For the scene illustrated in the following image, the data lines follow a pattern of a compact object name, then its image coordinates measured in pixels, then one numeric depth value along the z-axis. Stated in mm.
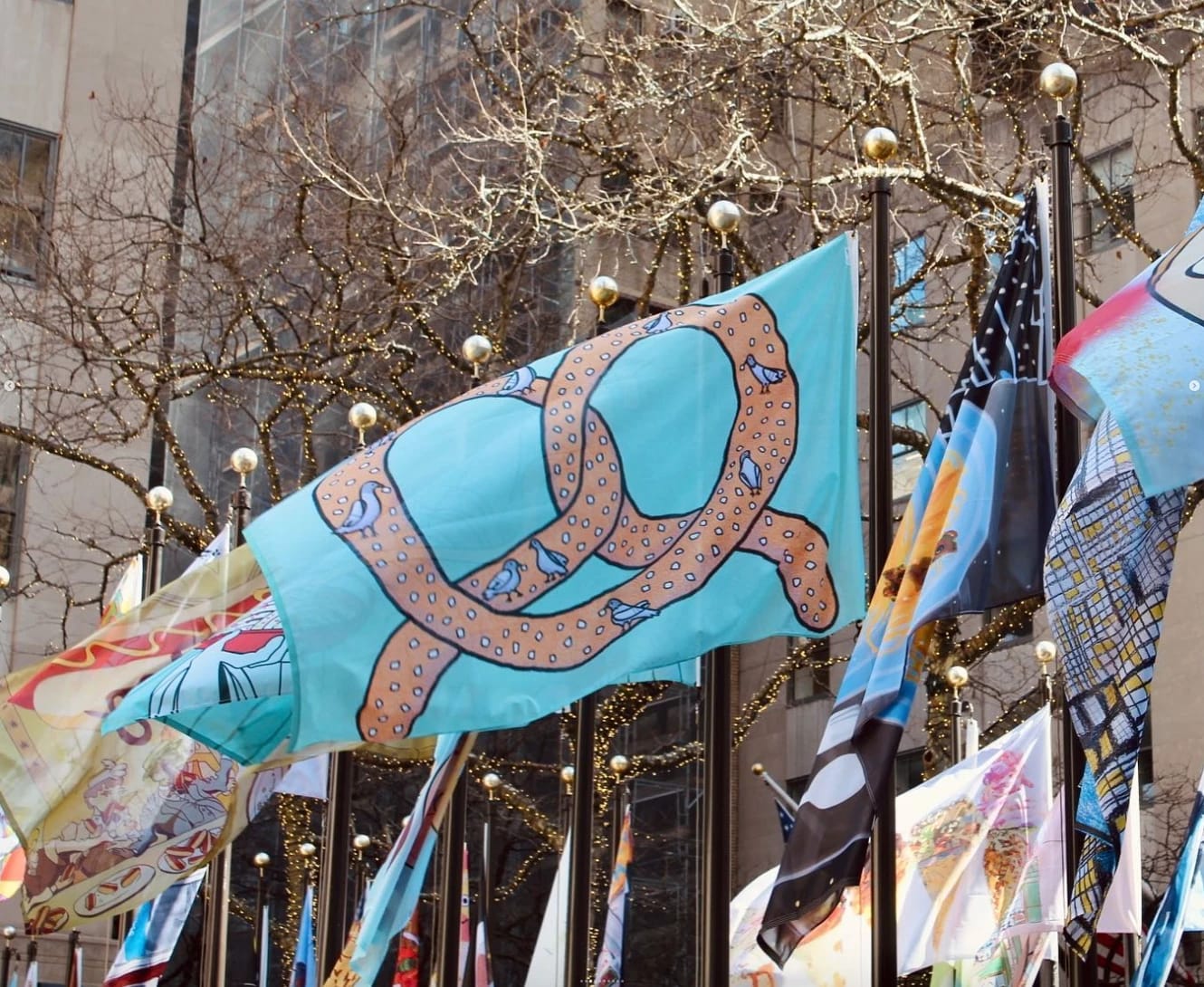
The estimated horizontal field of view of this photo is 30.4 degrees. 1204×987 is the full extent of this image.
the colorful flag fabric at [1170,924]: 7535
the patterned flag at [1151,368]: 7211
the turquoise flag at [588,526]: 8992
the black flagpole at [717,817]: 9062
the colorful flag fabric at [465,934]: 22125
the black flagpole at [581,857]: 10273
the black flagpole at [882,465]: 8391
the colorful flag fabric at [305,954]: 22747
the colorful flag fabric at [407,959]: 19953
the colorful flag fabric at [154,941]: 17172
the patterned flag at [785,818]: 16611
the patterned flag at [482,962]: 21500
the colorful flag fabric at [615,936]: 18781
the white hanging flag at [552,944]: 19156
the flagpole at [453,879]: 12102
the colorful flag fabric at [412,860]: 10797
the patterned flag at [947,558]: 8375
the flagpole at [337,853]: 12203
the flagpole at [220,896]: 15125
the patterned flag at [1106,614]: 7594
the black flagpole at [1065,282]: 8445
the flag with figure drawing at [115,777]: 14164
